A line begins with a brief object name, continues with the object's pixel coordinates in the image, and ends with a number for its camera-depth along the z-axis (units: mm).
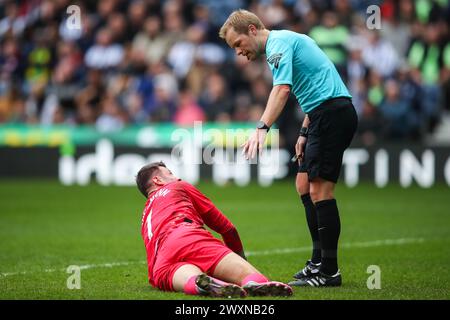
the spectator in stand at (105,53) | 23172
